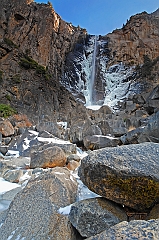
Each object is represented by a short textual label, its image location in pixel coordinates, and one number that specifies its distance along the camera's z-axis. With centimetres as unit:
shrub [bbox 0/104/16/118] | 1521
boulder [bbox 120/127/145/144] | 756
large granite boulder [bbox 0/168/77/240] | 212
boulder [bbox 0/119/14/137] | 1049
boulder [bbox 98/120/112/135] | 1204
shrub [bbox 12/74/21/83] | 1897
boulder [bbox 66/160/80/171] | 572
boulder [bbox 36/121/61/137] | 1149
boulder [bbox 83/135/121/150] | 893
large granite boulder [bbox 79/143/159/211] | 203
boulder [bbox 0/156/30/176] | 547
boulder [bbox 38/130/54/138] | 988
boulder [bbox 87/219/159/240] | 132
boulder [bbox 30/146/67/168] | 562
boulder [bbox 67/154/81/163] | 625
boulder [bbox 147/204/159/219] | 199
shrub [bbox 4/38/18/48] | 2193
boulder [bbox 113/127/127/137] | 1107
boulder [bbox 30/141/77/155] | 720
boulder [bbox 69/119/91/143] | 1087
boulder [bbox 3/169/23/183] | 461
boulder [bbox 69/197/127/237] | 206
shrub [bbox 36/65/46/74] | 2170
